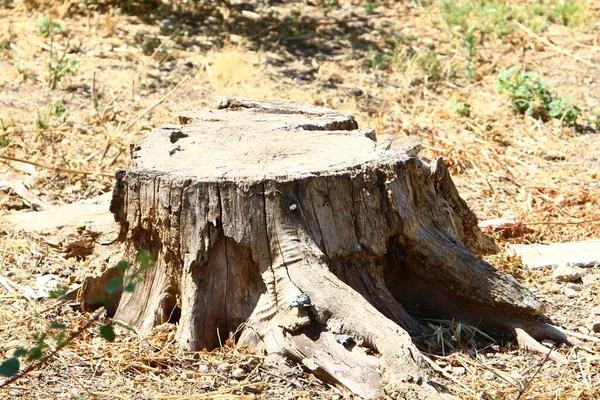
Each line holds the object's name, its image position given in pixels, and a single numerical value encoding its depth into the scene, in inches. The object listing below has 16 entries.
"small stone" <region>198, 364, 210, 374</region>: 257.1
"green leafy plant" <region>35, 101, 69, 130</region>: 464.8
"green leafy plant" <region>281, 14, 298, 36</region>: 629.4
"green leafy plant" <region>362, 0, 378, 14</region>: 671.1
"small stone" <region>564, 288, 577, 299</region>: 313.1
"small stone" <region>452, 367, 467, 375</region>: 260.0
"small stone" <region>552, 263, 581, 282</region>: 323.3
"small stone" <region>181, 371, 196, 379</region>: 253.6
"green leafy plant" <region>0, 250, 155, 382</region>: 161.2
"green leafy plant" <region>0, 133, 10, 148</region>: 436.0
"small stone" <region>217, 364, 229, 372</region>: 256.8
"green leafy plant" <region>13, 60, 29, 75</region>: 519.5
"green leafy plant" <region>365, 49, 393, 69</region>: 586.9
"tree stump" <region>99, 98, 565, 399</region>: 252.8
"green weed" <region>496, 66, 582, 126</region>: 522.0
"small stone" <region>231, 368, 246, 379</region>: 253.0
